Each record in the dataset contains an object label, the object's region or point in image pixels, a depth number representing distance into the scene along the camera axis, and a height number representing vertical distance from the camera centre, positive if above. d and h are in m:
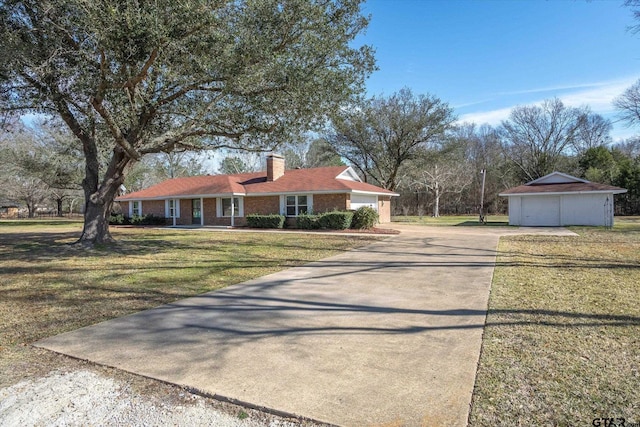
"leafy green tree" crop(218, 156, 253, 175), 49.78 +5.68
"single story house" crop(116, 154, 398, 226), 22.86 +0.77
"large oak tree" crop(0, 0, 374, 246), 8.00 +3.40
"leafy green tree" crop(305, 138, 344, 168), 34.09 +5.14
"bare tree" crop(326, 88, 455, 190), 29.56 +5.91
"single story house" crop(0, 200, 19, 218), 57.95 +0.20
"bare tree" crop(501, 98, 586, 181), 43.03 +7.15
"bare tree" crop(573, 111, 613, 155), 45.72 +8.36
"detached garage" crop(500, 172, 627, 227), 23.31 +0.09
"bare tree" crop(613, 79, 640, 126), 26.25 +6.85
